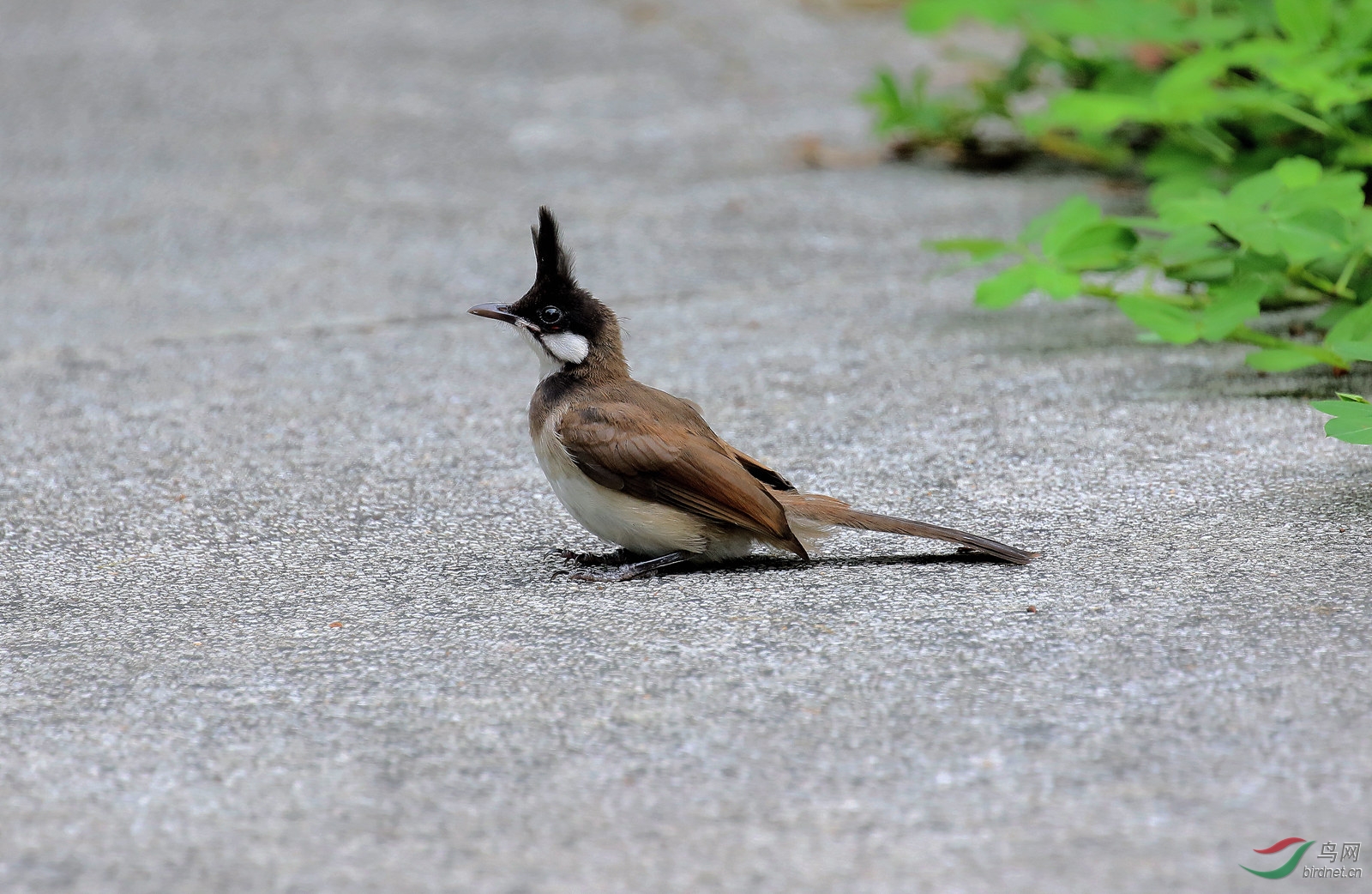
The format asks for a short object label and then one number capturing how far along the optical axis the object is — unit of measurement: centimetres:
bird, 742
